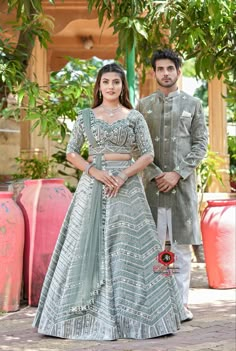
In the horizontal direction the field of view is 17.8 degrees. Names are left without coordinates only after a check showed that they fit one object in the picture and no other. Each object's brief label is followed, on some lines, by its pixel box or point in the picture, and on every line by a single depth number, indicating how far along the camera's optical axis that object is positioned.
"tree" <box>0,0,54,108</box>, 5.26
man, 4.74
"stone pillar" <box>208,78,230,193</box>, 8.70
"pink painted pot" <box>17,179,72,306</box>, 5.45
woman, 4.17
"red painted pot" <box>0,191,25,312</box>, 5.14
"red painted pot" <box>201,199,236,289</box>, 6.20
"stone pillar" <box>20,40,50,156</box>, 8.64
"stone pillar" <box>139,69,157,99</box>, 11.21
